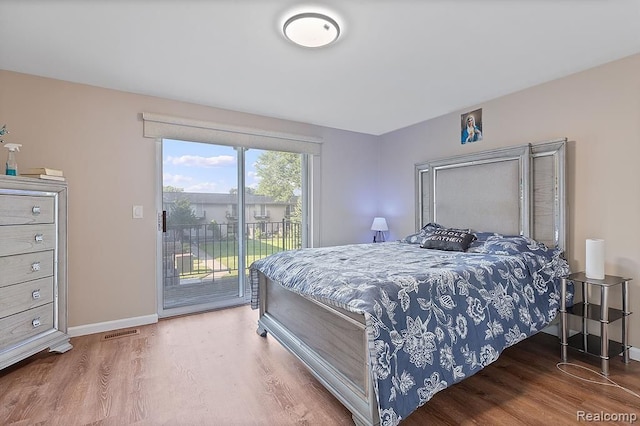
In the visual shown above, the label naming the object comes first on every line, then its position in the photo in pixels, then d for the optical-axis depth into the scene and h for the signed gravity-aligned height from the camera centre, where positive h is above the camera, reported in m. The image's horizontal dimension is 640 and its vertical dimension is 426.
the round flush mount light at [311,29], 1.88 +1.19
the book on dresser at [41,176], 2.41 +0.31
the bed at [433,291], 1.55 -0.51
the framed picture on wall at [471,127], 3.47 +1.00
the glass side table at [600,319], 2.14 -0.82
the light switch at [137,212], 3.15 +0.02
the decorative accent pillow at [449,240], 2.96 -0.29
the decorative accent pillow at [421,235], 3.51 -0.27
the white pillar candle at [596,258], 2.27 -0.36
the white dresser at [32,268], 2.13 -0.41
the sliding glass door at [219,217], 3.47 -0.05
